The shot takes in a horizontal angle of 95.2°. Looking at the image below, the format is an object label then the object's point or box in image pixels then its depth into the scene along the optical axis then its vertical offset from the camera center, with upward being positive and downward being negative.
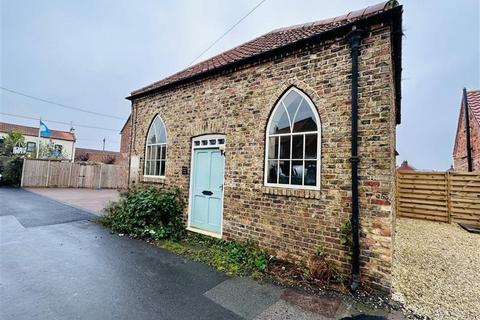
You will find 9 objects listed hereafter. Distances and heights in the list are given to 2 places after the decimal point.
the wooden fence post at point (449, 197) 9.12 -0.75
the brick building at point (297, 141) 3.57 +0.70
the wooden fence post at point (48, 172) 18.48 -0.61
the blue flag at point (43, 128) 25.92 +4.36
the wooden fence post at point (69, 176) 19.10 -0.91
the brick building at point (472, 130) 12.05 +3.06
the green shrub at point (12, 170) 18.05 -0.51
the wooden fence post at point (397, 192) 10.12 -0.70
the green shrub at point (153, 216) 6.07 -1.38
